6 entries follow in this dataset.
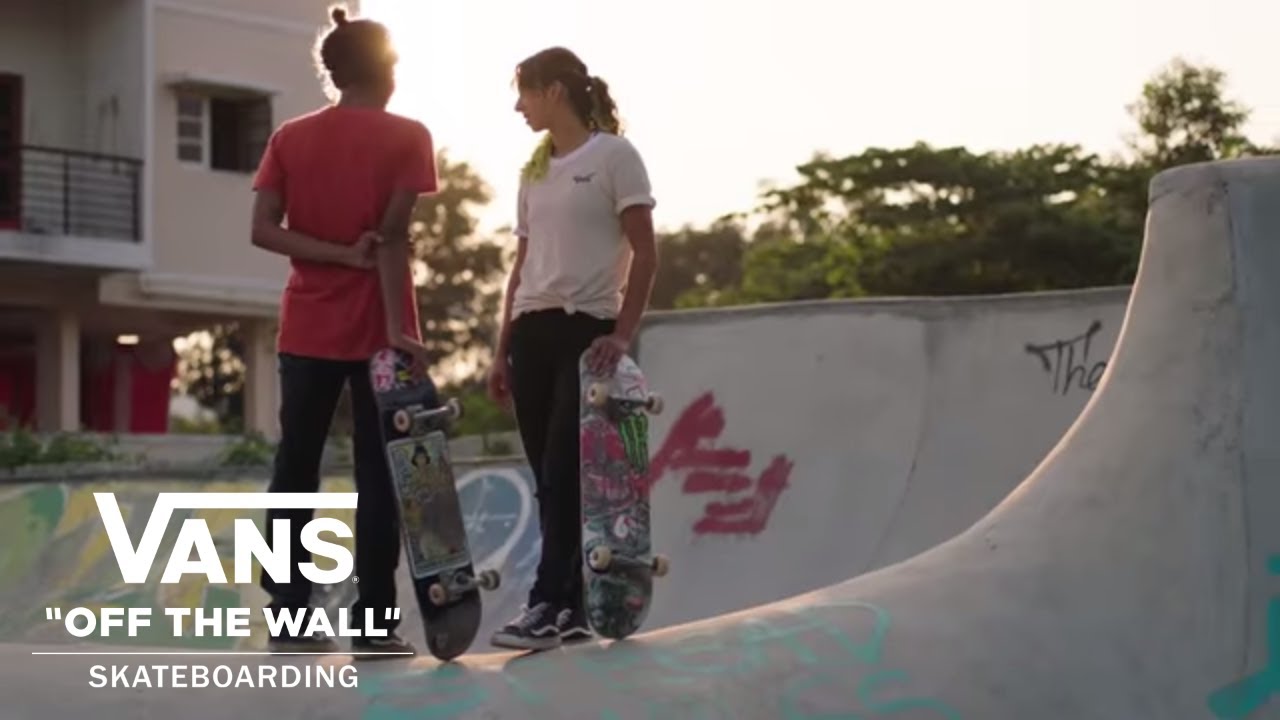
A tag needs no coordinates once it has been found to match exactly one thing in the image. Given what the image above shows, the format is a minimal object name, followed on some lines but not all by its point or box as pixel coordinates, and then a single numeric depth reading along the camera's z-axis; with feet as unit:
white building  83.82
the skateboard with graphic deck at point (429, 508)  19.20
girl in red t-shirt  19.89
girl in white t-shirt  20.12
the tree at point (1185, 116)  134.00
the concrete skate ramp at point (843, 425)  39.01
